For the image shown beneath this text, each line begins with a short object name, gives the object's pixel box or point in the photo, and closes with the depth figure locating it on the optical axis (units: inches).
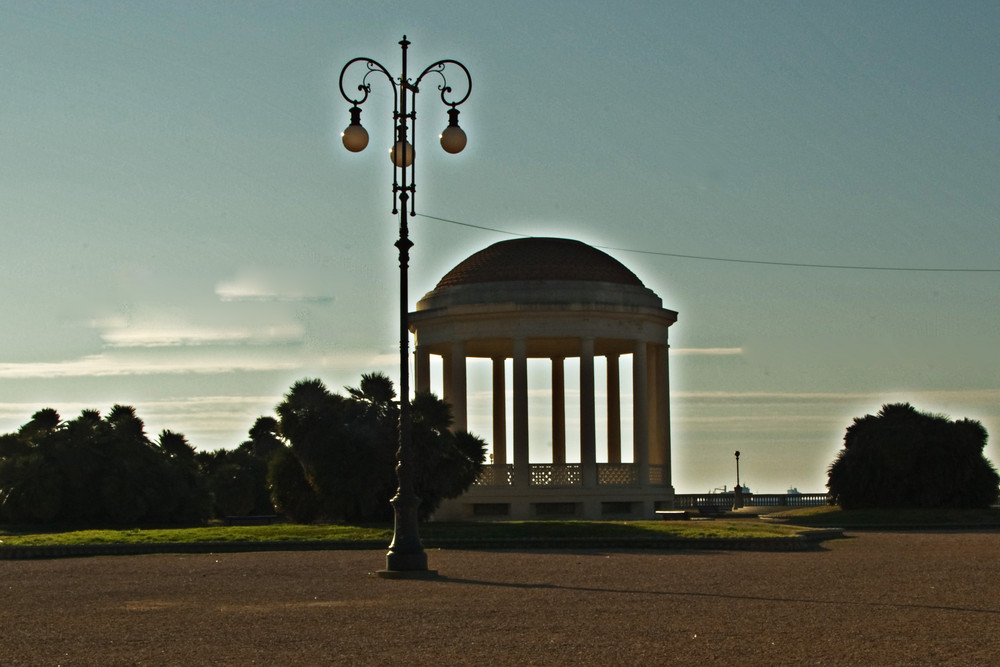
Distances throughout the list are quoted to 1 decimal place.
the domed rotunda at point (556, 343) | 2107.5
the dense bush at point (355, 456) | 1660.9
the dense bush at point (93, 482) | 2034.9
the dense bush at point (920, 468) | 2060.8
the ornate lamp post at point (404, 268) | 952.3
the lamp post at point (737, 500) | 2664.9
